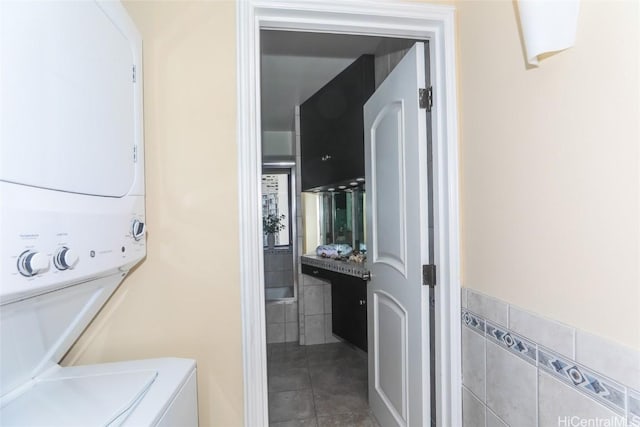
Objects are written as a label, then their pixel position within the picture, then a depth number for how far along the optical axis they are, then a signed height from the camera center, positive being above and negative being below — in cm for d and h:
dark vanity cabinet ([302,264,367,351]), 262 -74
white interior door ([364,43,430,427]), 134 -12
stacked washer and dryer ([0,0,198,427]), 54 +3
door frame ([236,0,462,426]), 113 +25
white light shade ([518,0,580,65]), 73 +45
